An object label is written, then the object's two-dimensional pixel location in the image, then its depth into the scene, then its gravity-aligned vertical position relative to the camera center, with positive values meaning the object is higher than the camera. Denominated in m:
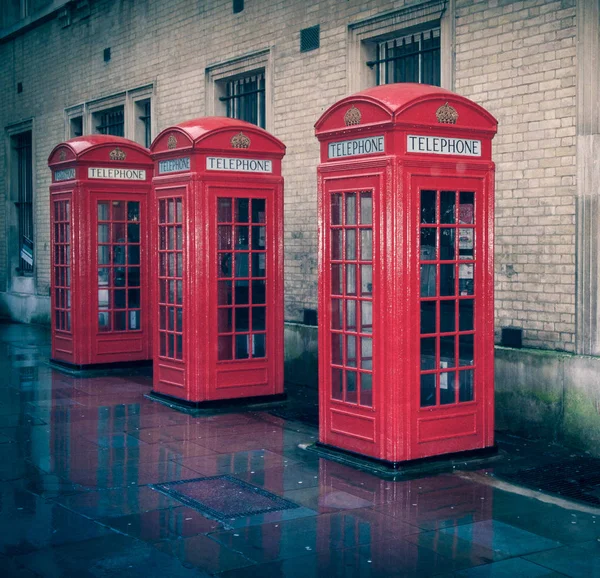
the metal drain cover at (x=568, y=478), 6.86 -1.72
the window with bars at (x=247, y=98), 13.26 +2.41
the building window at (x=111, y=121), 17.12 +2.70
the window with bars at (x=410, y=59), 10.35 +2.34
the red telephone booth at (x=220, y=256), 9.80 +0.07
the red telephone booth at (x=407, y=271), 7.25 -0.08
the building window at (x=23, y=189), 20.53 +1.68
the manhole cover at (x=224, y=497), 6.35 -1.69
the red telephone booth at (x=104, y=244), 12.44 +0.27
